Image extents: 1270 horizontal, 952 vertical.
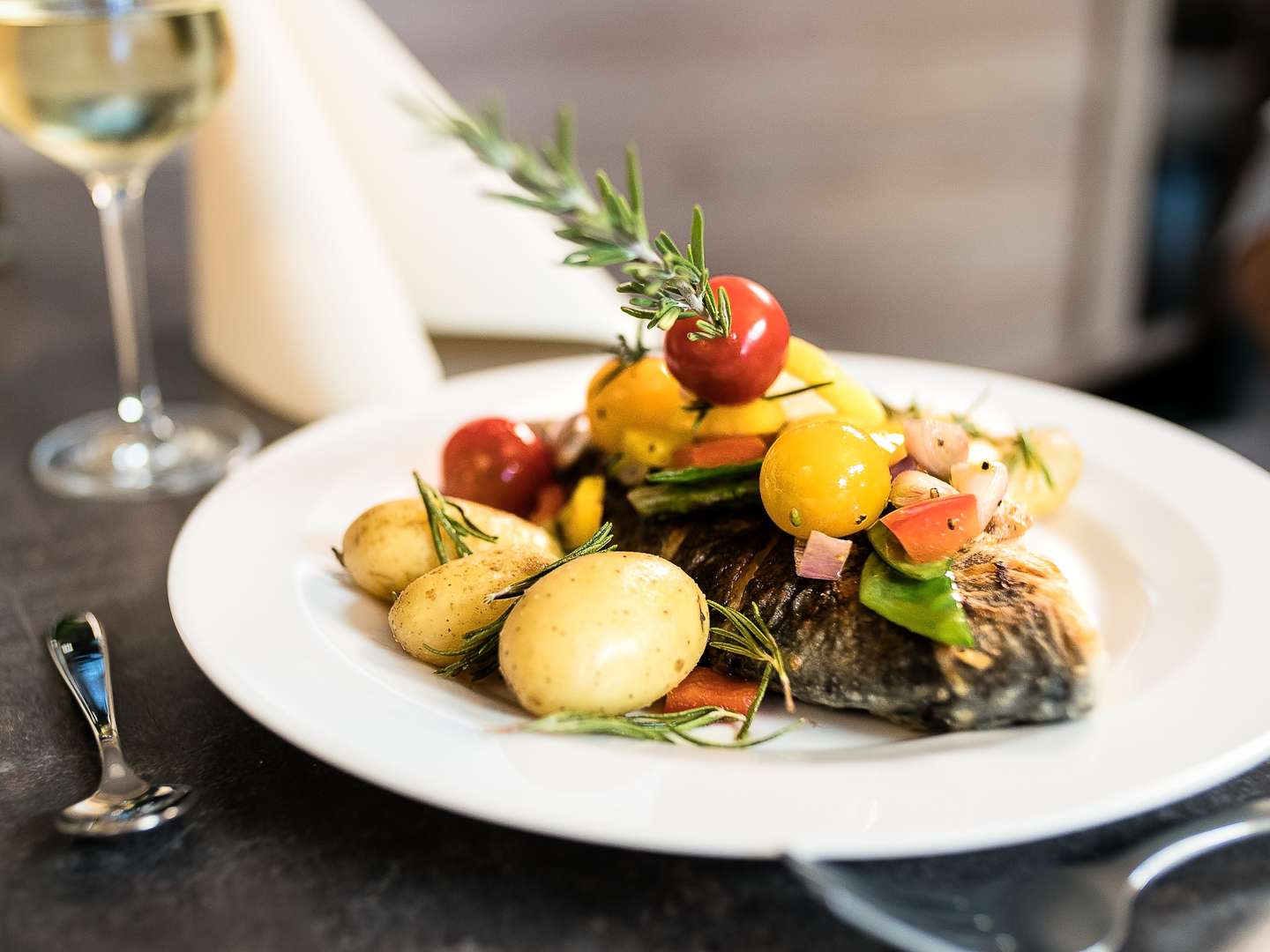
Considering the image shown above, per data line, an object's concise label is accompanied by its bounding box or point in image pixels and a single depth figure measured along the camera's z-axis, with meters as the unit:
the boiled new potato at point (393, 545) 0.39
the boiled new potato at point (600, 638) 0.33
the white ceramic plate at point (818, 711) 0.30
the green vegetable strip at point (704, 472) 0.40
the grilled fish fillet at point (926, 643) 0.33
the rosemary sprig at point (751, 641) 0.35
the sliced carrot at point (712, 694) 0.35
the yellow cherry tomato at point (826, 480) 0.36
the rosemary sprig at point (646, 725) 0.32
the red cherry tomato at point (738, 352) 0.39
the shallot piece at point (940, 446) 0.39
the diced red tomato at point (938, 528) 0.36
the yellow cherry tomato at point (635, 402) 0.41
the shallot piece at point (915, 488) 0.37
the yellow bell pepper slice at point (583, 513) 0.42
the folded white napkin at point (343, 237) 0.53
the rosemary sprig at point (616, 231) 0.37
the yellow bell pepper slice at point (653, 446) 0.41
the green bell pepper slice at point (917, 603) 0.34
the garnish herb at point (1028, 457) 0.42
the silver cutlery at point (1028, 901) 0.29
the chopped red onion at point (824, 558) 0.37
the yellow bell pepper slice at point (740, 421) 0.40
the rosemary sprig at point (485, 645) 0.36
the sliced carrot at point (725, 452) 0.40
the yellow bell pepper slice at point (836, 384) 0.41
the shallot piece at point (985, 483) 0.37
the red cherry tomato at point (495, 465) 0.44
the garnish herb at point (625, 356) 0.42
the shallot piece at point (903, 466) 0.39
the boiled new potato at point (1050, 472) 0.43
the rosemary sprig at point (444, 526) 0.39
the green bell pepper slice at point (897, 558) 0.35
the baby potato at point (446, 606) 0.36
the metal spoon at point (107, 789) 0.33
